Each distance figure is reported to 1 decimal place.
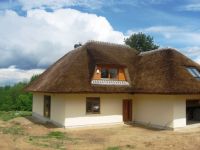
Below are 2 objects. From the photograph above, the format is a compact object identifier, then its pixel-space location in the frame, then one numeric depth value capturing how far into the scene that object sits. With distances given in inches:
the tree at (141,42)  1403.7
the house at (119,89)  590.2
